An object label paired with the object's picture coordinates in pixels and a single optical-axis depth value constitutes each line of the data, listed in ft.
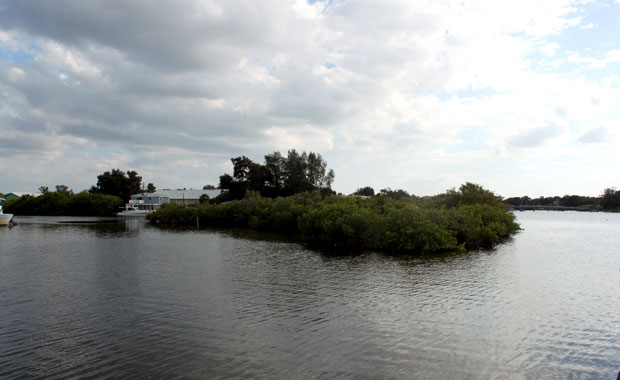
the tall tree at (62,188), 587.68
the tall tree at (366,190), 411.81
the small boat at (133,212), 372.79
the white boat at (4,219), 216.54
